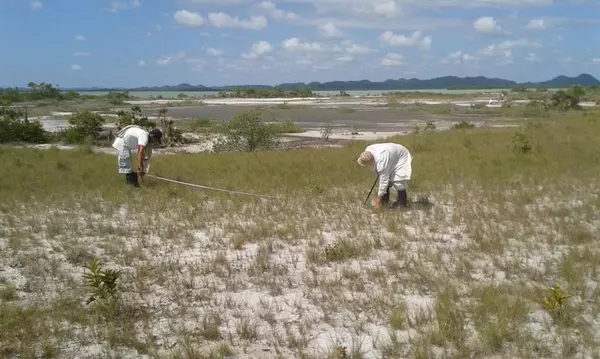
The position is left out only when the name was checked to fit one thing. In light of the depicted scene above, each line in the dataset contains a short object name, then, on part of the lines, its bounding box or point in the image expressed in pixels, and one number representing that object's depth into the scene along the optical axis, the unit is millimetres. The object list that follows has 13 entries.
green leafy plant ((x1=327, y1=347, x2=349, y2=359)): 4211
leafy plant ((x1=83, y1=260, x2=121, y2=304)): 5109
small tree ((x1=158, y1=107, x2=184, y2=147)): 24391
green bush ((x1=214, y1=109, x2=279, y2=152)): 20297
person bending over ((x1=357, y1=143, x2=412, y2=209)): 8523
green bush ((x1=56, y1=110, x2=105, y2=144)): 24172
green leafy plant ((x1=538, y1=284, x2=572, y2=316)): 4820
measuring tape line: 10204
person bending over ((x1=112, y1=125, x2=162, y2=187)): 10117
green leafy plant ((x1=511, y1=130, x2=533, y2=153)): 14766
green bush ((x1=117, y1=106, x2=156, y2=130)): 24297
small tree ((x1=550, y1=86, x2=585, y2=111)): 46062
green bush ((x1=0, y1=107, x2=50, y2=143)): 23047
